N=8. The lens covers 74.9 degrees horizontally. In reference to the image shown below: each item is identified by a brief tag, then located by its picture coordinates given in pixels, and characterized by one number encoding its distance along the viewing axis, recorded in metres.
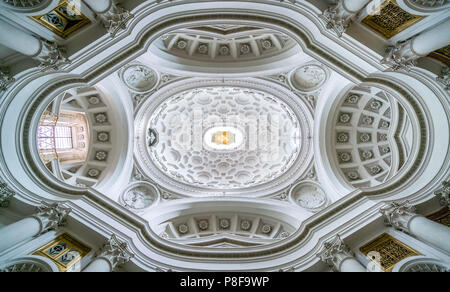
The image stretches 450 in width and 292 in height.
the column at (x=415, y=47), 9.59
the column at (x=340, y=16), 10.91
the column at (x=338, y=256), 12.36
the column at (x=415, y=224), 10.52
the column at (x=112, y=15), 11.05
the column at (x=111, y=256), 12.39
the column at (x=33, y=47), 9.51
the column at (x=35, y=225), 10.37
